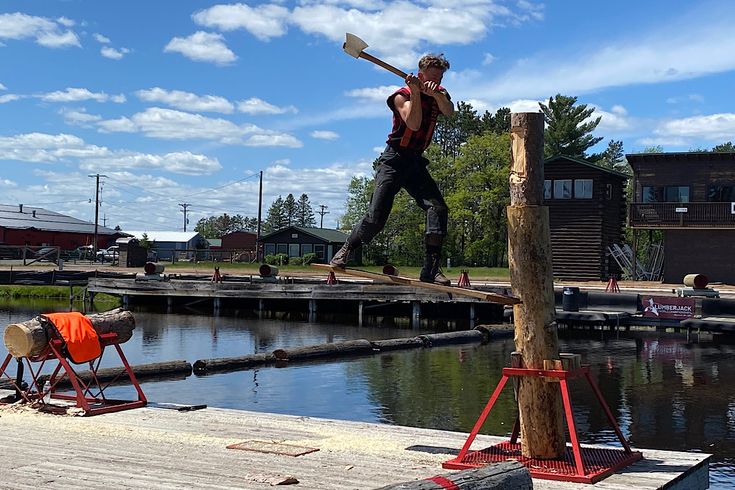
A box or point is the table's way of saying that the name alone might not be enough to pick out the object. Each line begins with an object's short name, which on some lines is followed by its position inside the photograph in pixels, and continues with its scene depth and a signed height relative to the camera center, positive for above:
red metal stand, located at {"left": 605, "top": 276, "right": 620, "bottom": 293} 38.58 -0.80
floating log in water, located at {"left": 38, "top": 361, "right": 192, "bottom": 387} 18.20 -2.50
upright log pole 8.45 -0.24
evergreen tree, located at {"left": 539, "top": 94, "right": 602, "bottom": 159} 82.31 +12.60
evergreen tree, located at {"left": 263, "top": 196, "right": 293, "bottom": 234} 163.88 +7.92
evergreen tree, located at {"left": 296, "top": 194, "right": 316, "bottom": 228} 165.12 +8.94
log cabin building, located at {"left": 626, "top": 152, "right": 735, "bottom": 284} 47.84 +3.08
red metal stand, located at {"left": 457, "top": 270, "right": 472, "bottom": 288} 34.81 -0.62
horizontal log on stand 11.55 -1.06
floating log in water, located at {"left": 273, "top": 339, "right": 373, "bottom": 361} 24.22 -2.48
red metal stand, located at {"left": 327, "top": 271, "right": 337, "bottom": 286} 42.12 -0.90
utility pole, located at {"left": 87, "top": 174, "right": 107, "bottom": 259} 96.56 +5.32
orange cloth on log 11.80 -1.04
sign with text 31.91 -1.37
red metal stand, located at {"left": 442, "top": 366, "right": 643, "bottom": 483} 7.95 -1.80
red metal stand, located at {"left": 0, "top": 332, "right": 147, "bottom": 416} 11.42 -1.84
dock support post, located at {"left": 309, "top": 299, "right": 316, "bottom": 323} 42.80 -2.28
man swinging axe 8.40 +0.86
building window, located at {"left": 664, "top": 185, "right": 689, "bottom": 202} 49.53 +4.14
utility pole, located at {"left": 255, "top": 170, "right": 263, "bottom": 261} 78.72 +4.48
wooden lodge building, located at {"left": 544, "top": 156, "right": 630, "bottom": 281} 51.47 +2.96
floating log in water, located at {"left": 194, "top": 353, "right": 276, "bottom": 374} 21.97 -2.58
